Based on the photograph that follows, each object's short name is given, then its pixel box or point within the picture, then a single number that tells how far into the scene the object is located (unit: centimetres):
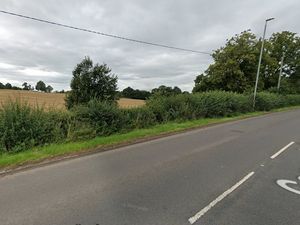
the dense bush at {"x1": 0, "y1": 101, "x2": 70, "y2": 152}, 589
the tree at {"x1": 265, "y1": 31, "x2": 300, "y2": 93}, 4031
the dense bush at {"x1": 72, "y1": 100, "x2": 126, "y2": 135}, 761
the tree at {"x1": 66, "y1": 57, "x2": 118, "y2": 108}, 1708
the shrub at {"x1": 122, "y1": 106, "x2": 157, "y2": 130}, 902
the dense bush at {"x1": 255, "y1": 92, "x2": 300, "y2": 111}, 2099
